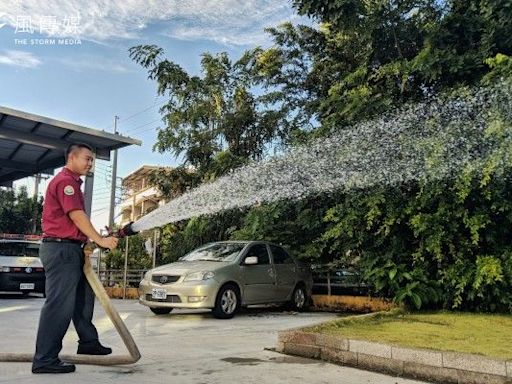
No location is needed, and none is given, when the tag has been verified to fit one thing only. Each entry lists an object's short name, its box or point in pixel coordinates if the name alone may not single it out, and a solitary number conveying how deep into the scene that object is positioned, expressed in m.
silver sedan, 8.55
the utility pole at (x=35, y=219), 34.16
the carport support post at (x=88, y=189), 13.61
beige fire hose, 4.31
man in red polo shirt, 4.00
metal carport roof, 11.52
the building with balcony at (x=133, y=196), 43.39
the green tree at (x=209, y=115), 14.88
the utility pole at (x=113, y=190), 28.66
